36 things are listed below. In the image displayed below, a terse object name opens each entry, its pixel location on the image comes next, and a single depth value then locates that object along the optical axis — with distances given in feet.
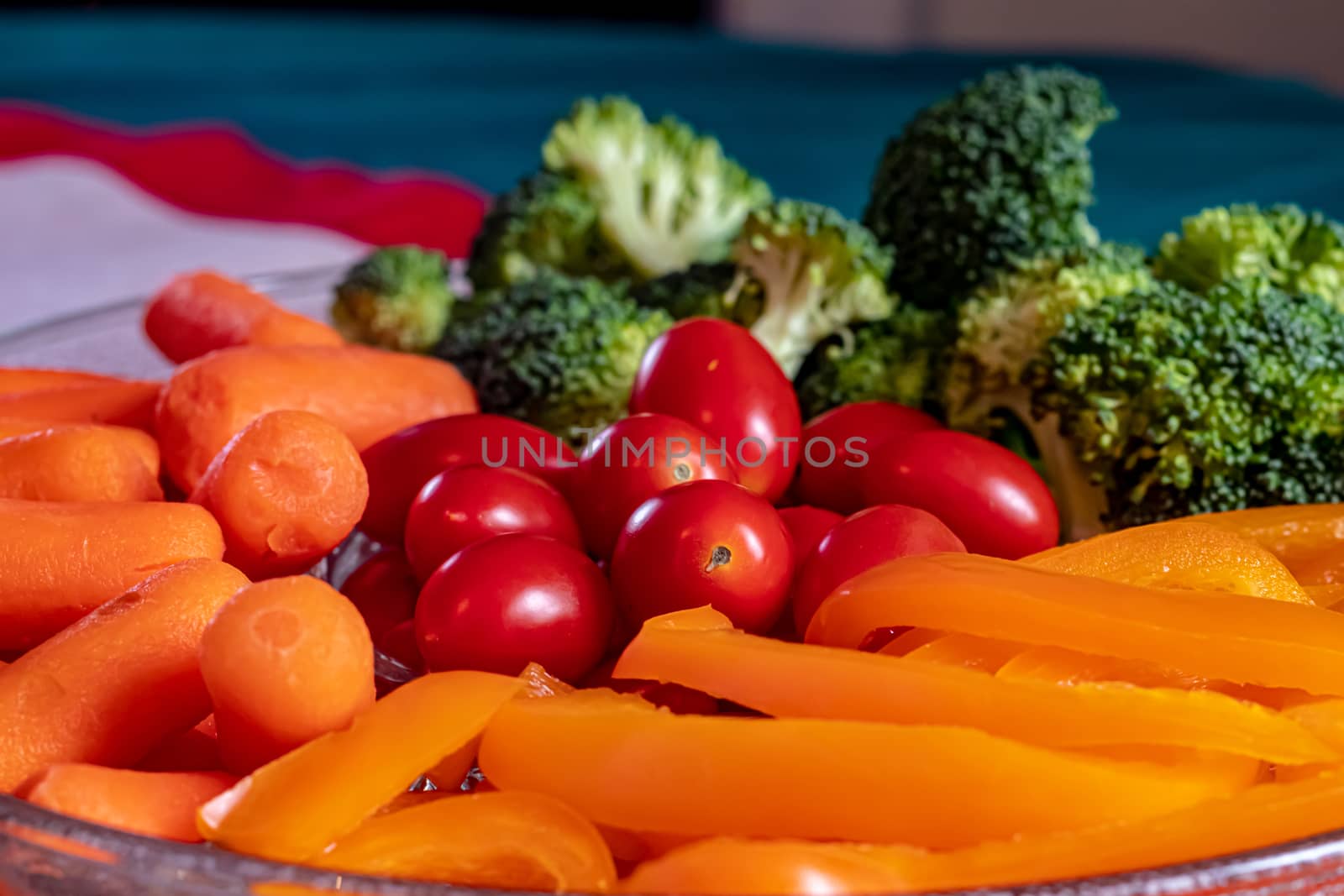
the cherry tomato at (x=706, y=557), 1.09
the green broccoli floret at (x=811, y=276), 1.38
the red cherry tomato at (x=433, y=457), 1.22
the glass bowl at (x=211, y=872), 0.93
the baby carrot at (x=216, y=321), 1.34
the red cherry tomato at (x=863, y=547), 1.10
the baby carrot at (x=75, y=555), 1.09
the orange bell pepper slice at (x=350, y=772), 0.96
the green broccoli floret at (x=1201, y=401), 1.26
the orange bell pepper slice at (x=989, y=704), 0.98
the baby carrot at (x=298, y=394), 1.20
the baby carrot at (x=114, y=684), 1.02
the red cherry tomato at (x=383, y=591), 1.17
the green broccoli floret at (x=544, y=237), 1.56
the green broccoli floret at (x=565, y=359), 1.35
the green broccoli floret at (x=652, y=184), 1.58
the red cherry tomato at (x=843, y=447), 1.24
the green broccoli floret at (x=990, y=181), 1.40
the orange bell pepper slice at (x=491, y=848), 0.96
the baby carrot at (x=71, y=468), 1.15
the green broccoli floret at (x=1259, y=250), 1.35
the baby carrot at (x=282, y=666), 1.00
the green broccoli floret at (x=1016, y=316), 1.32
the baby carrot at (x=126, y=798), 0.98
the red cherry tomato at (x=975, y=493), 1.18
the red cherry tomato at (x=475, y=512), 1.15
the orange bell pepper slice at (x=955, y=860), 0.94
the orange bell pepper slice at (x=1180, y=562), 1.08
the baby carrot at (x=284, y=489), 1.11
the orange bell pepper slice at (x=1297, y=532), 1.15
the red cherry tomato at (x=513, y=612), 1.09
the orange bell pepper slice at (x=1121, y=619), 1.01
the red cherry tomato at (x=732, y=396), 1.21
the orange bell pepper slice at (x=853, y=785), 0.96
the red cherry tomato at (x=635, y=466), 1.15
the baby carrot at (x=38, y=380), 1.29
